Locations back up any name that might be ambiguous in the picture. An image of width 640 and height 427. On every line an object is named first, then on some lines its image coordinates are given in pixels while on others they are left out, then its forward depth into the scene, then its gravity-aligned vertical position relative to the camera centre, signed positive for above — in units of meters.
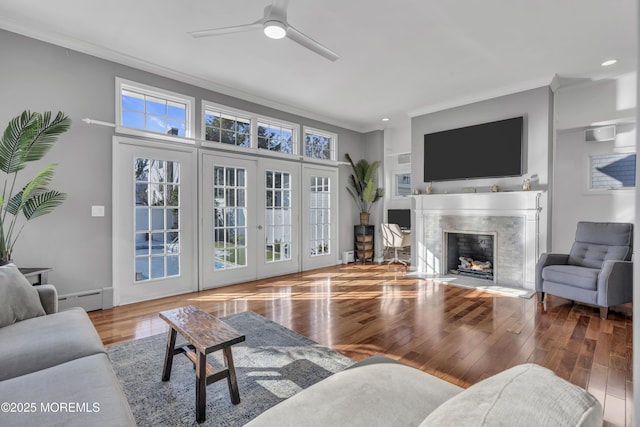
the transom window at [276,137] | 5.07 +1.27
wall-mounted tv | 4.42 +0.91
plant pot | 6.55 -0.18
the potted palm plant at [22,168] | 2.69 +0.35
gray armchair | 3.10 -0.66
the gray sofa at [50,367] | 1.08 -0.71
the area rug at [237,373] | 1.70 -1.12
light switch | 3.40 -0.01
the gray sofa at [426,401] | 0.54 -0.65
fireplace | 4.22 -0.25
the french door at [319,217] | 5.64 -0.14
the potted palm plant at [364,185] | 6.41 +0.53
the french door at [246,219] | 4.33 -0.14
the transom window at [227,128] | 4.42 +1.24
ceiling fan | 2.23 +1.40
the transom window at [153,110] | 3.68 +1.28
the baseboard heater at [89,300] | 3.22 -0.98
